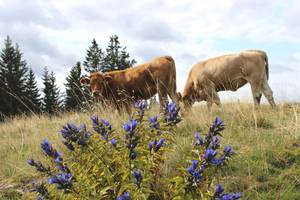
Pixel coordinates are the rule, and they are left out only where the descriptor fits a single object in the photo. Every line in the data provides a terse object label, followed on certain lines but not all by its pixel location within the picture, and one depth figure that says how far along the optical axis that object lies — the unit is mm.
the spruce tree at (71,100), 38144
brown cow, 10711
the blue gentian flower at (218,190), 2375
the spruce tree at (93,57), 48638
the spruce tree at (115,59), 47750
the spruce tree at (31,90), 40350
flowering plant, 2498
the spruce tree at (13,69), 39750
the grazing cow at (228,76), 12062
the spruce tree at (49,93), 41188
